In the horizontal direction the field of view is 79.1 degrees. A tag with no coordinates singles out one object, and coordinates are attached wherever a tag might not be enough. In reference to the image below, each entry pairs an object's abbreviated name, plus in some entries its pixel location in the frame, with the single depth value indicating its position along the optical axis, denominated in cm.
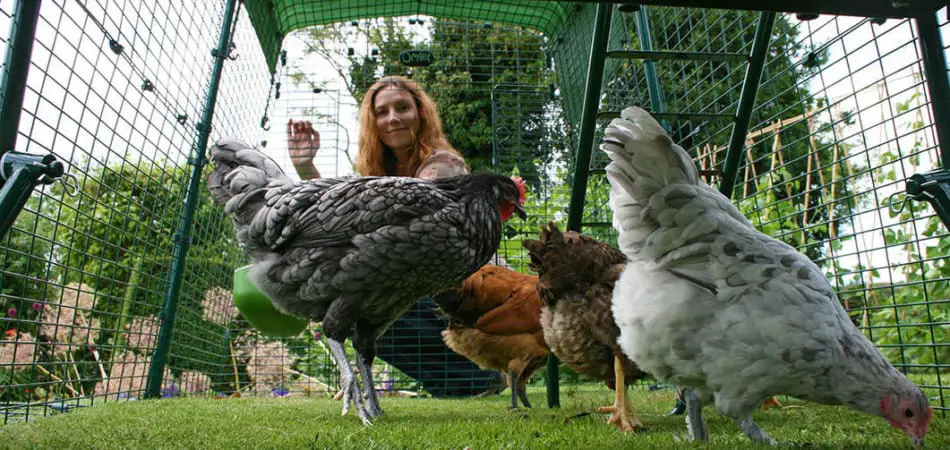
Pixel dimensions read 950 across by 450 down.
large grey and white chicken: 167
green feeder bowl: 327
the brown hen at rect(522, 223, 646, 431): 260
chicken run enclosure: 202
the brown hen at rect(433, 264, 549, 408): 360
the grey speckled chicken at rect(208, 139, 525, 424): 237
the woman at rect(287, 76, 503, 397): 420
